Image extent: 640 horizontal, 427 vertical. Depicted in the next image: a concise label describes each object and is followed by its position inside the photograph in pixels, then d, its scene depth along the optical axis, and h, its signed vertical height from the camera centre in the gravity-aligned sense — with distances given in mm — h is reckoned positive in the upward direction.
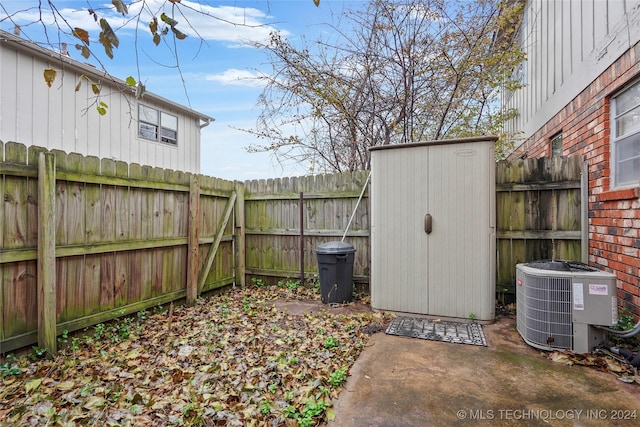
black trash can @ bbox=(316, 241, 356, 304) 4531 -781
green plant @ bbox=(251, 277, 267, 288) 5830 -1214
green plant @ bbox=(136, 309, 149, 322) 3961 -1230
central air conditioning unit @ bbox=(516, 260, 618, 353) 2833 -822
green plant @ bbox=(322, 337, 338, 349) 3133 -1251
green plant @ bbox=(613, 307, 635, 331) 3036 -1000
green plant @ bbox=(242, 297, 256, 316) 4316 -1292
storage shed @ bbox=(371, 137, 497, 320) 3748 -156
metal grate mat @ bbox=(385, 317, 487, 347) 3329 -1269
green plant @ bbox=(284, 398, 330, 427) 2008 -1264
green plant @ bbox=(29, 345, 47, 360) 2890 -1238
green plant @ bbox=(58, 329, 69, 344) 3136 -1188
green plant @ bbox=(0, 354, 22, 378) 2602 -1251
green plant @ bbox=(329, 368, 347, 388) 2444 -1250
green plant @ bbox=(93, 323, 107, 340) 3406 -1237
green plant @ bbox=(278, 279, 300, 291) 5457 -1182
